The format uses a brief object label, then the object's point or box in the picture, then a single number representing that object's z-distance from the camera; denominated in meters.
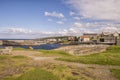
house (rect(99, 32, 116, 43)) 57.51
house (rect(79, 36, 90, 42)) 78.31
